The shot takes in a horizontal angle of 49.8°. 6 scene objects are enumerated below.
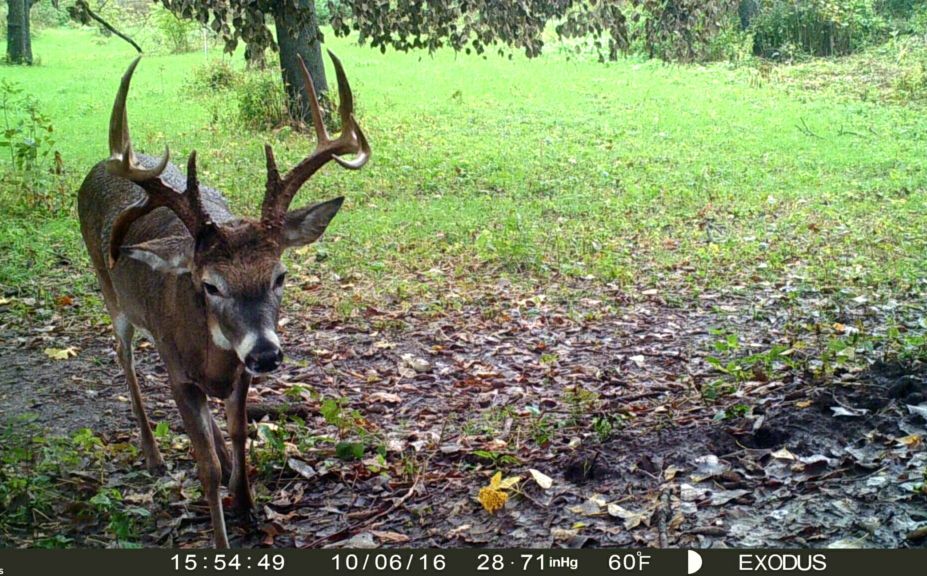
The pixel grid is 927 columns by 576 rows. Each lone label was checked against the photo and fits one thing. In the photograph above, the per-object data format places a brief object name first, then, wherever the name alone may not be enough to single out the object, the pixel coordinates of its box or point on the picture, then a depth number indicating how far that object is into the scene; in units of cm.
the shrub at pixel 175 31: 2500
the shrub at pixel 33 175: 1083
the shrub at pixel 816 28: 2258
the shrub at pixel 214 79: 1947
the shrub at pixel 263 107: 1522
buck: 428
